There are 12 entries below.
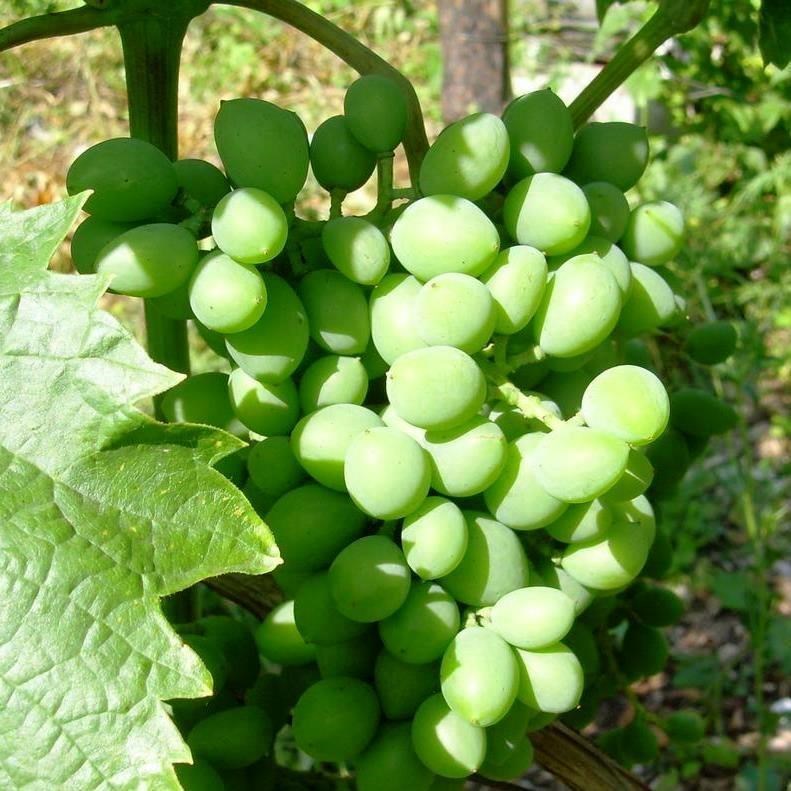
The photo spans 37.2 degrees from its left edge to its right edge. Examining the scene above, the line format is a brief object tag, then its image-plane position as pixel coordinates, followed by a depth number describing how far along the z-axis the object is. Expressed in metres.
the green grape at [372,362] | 0.25
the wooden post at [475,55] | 0.75
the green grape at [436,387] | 0.22
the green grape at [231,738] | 0.26
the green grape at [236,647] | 0.29
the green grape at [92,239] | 0.24
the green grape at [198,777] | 0.25
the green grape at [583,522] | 0.24
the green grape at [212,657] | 0.27
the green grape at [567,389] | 0.26
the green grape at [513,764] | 0.26
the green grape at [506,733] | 0.25
